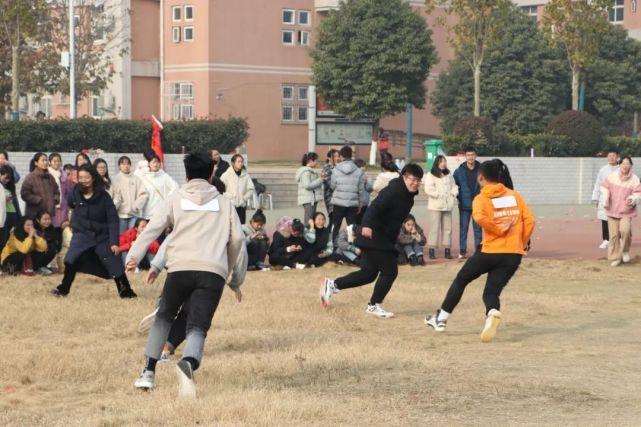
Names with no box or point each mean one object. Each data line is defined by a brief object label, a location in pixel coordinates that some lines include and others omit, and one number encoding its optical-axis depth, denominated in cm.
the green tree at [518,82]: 5019
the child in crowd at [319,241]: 1830
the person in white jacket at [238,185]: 1866
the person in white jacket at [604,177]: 2016
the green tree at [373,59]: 4484
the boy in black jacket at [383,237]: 1267
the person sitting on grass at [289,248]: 1800
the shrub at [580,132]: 3634
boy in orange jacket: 1130
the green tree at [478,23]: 3653
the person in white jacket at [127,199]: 1738
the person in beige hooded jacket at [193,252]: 841
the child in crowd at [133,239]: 1647
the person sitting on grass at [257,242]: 1791
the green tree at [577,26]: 3769
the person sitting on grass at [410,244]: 1859
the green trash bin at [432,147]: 3468
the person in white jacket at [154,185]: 1766
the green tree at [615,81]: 5209
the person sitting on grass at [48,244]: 1675
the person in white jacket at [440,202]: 1936
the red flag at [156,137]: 2620
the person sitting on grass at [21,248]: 1644
